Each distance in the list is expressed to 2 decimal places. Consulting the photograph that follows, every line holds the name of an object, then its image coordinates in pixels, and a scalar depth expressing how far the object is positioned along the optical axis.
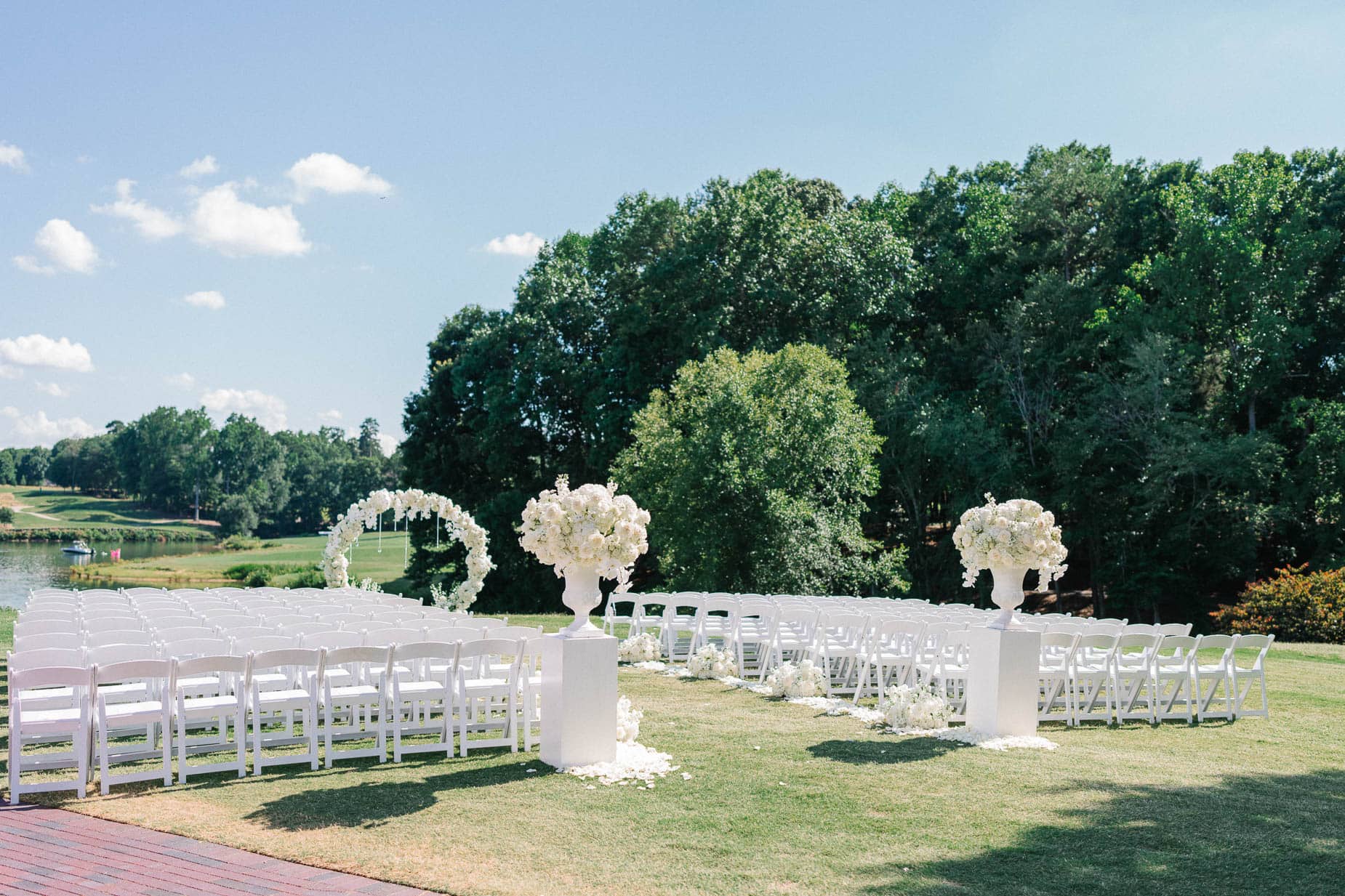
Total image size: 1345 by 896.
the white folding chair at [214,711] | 6.41
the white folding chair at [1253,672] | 9.64
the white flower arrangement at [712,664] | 11.41
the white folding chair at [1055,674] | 8.93
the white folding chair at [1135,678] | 9.42
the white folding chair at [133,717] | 6.14
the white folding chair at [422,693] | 7.22
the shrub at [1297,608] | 17.95
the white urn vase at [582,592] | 7.37
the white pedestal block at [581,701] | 7.02
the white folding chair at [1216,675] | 9.30
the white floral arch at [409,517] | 15.11
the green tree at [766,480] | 21.52
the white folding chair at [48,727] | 5.98
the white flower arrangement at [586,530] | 7.30
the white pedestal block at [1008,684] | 8.11
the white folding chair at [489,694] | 7.48
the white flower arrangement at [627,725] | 7.59
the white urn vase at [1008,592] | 8.38
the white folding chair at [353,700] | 7.05
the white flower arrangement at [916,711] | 8.43
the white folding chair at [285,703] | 6.75
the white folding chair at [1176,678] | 9.43
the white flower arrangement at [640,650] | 12.70
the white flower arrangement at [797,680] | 10.09
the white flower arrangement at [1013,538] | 8.38
